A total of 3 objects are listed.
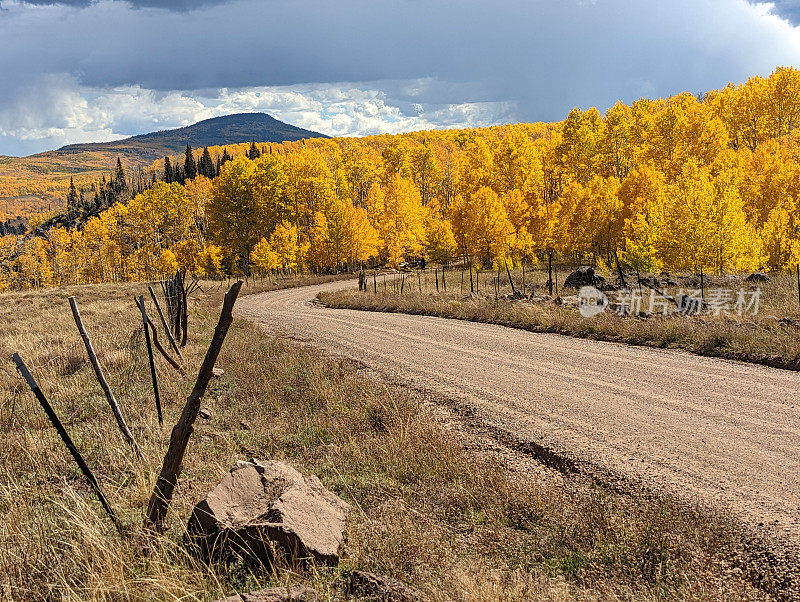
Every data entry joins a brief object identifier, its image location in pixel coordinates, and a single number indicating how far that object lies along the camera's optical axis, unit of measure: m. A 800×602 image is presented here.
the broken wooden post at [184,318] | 14.59
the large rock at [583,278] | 29.95
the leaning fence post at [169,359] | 10.09
